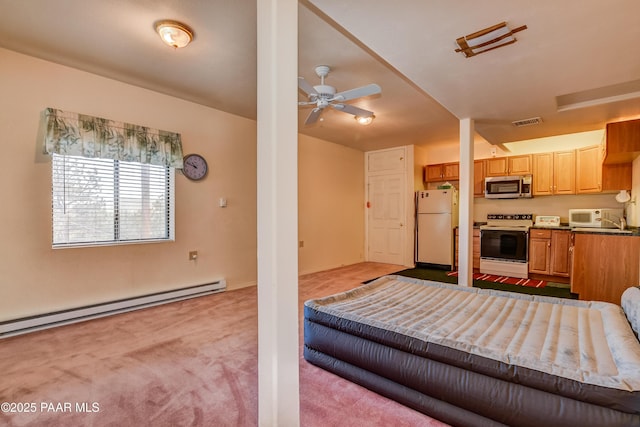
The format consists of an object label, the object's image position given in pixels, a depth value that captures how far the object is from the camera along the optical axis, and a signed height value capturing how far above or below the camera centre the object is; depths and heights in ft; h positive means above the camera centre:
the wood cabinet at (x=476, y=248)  18.10 -2.52
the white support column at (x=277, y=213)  3.84 -0.05
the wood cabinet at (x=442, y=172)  19.88 +2.58
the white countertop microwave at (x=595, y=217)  14.78 -0.47
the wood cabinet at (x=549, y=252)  15.11 -2.33
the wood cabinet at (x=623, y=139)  11.14 +2.72
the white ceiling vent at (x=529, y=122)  12.35 +3.80
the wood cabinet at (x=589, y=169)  14.93 +2.05
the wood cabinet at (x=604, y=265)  10.44 -2.17
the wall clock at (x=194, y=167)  12.42 +1.87
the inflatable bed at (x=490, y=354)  4.22 -2.61
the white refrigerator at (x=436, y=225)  18.74 -1.10
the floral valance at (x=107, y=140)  9.17 +2.49
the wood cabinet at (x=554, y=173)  15.89 +2.00
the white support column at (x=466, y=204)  12.19 +0.19
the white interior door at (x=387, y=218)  20.38 -0.69
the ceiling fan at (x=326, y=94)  9.01 +3.73
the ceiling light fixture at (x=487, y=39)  6.35 +3.91
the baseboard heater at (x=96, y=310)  8.64 -3.47
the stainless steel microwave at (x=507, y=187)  17.06 +1.32
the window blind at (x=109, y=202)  9.71 +0.30
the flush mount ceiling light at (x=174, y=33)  7.23 +4.53
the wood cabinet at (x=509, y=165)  17.22 +2.65
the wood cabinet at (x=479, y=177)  18.75 +2.06
